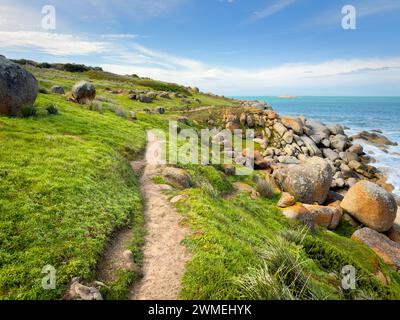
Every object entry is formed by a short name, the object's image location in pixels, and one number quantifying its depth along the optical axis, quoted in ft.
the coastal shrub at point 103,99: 126.73
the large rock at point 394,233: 62.69
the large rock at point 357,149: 144.05
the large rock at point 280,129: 142.82
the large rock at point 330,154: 132.85
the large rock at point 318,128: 160.45
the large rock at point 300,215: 53.52
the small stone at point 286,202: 57.93
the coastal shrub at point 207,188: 48.65
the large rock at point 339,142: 146.51
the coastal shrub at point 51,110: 70.08
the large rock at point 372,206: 61.36
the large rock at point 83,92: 104.47
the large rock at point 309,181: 67.92
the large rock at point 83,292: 20.39
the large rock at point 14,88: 54.65
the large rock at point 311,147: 133.49
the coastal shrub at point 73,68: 330.75
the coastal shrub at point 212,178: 58.23
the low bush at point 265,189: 63.36
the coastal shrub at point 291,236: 41.88
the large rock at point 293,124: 149.07
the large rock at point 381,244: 51.94
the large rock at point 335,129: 169.50
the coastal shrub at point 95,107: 98.24
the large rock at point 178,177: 51.39
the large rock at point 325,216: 59.78
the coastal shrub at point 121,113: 104.40
